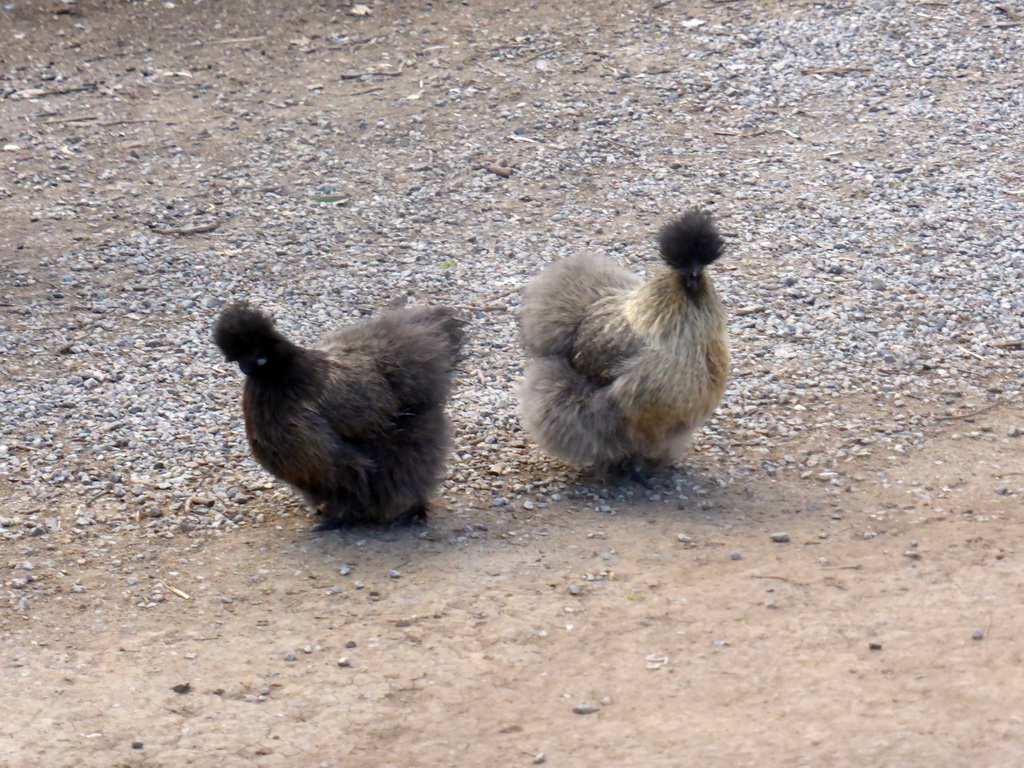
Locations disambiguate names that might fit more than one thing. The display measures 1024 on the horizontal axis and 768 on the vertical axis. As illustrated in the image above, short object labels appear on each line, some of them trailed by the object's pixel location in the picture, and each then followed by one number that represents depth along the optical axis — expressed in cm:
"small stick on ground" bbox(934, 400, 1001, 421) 1485
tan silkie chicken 1314
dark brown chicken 1243
